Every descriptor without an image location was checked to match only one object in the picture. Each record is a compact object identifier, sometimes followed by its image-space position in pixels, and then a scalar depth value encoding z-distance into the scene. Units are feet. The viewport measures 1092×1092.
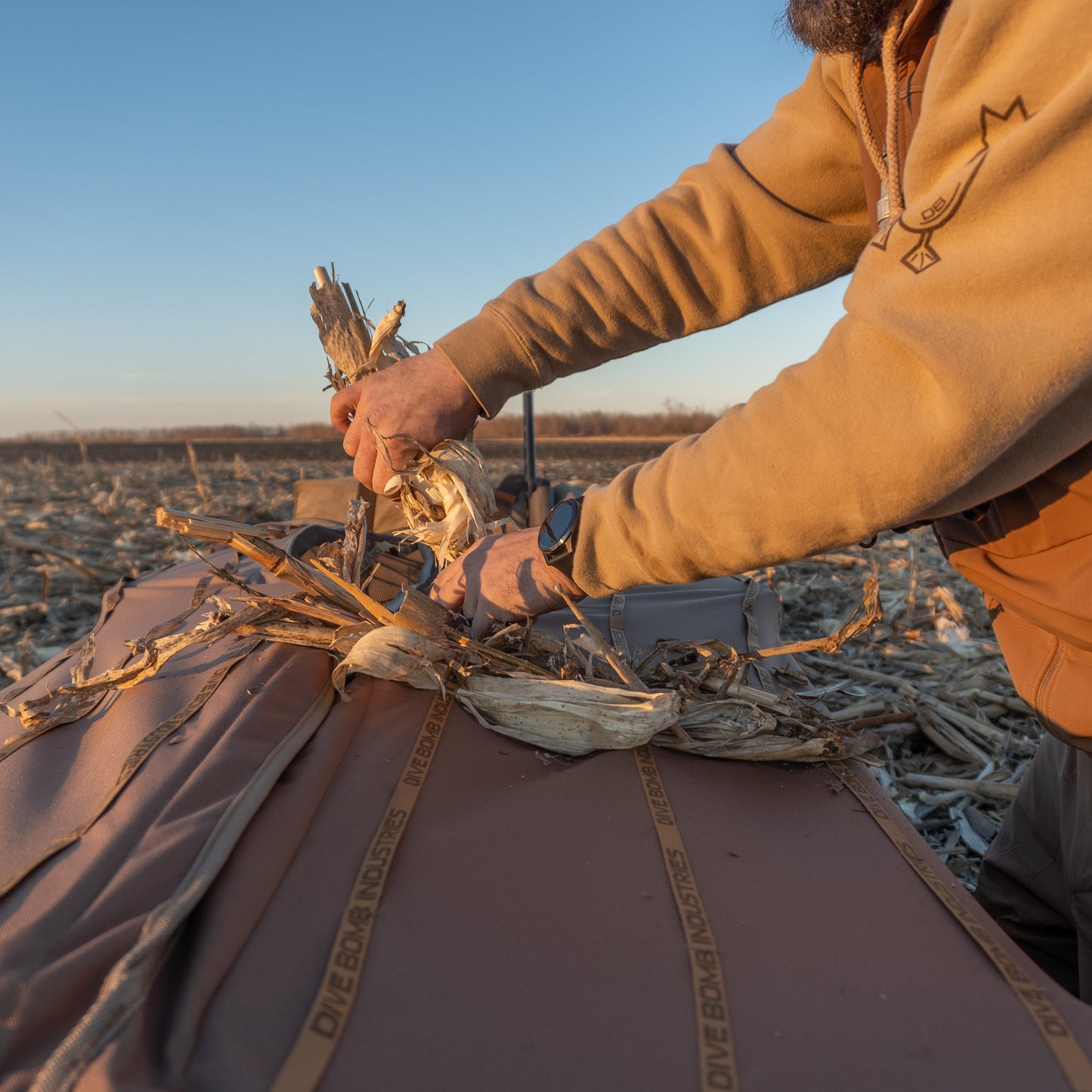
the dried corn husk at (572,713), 4.63
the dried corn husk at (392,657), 4.85
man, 3.17
